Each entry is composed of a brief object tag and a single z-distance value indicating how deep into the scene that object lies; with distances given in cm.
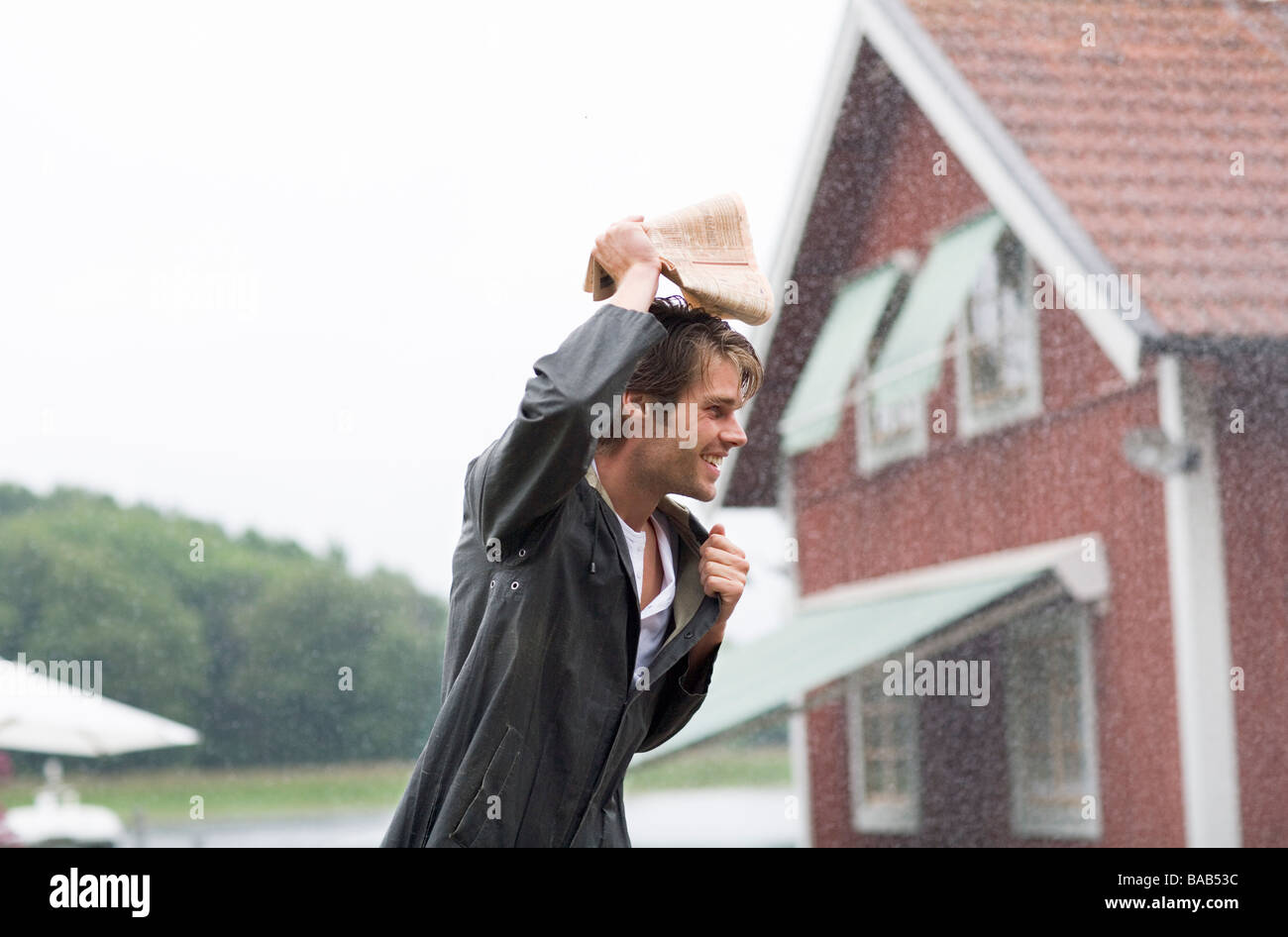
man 256
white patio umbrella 1457
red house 1069
